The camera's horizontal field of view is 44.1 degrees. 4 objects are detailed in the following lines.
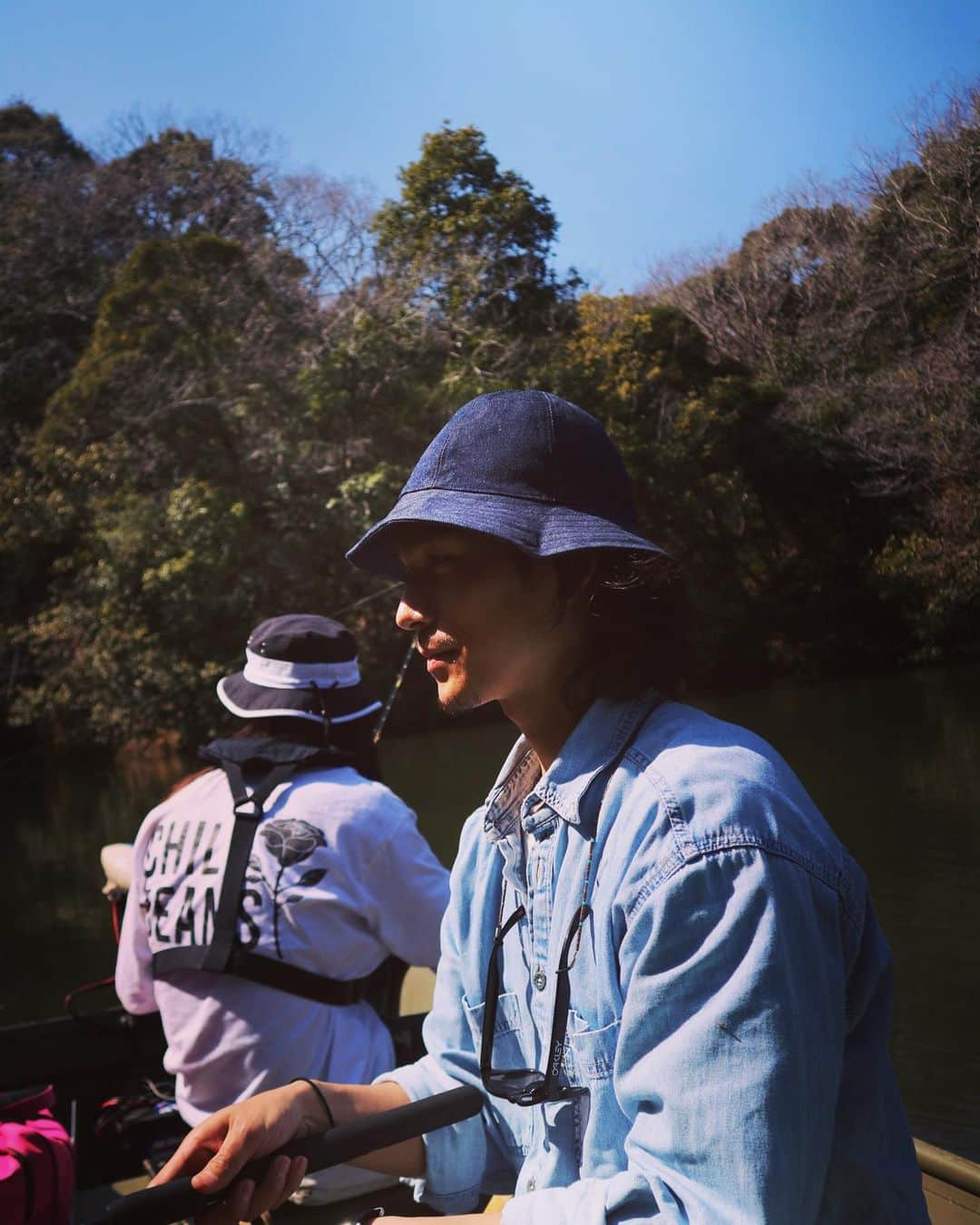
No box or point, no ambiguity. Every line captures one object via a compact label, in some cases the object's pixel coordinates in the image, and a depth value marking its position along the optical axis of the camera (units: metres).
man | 0.74
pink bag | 1.56
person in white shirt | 1.79
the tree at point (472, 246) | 13.43
